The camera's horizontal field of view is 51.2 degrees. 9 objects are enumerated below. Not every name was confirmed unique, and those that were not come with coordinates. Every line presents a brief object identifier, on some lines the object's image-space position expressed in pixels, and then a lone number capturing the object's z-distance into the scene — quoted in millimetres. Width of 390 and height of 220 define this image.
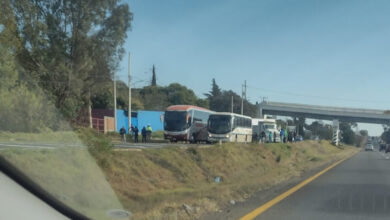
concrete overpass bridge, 69312
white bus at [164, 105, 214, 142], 35188
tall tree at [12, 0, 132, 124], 30188
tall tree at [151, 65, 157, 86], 87944
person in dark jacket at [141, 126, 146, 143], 31683
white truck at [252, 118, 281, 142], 46812
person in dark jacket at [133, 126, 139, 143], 31370
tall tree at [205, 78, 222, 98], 87938
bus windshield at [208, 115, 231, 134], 34594
